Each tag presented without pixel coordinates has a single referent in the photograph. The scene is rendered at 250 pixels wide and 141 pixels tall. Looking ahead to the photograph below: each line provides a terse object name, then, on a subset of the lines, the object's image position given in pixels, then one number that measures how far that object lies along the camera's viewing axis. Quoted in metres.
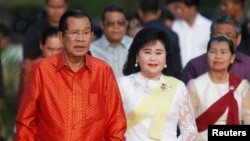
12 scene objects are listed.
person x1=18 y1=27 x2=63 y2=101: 10.66
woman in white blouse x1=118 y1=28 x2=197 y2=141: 8.64
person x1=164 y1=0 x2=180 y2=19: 14.91
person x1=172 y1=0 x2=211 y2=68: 13.33
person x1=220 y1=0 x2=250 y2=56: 13.55
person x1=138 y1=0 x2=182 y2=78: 12.18
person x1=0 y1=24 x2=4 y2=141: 12.19
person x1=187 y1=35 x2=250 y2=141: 9.76
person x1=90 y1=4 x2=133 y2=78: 11.25
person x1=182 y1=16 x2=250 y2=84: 10.48
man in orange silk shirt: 8.02
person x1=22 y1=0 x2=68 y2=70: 11.96
